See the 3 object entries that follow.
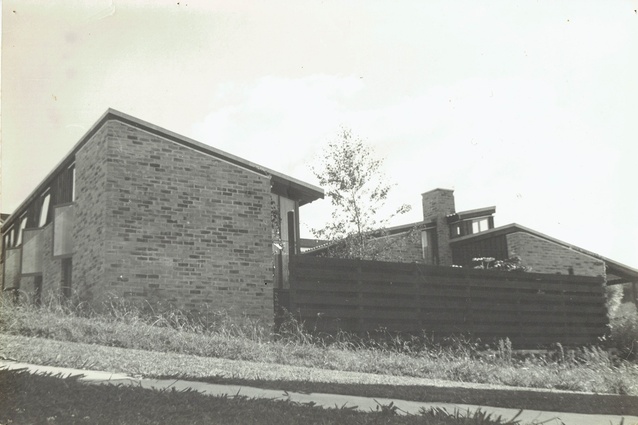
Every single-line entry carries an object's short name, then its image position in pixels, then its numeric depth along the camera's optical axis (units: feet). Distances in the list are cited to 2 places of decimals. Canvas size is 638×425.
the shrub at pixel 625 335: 54.75
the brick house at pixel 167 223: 38.17
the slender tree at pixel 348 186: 57.26
